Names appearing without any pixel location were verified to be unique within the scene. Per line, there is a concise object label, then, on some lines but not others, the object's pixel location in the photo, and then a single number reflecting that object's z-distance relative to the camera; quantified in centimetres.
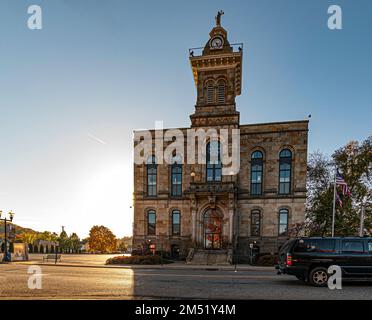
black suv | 1034
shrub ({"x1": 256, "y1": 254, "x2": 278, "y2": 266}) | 2322
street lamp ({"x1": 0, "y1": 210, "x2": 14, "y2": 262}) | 2733
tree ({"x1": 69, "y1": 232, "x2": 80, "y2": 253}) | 9056
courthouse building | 2780
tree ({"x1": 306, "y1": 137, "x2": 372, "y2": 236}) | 2866
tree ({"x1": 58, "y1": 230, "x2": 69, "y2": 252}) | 7744
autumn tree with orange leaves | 8325
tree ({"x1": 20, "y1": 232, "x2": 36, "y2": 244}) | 10332
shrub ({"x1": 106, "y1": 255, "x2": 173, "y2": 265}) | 2410
